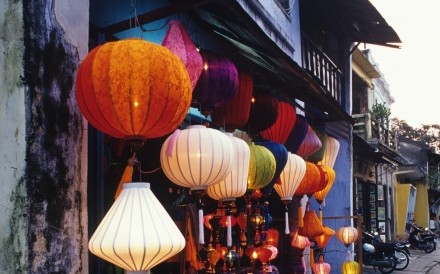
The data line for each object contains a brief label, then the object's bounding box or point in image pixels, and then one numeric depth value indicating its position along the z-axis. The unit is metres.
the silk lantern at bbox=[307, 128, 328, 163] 7.18
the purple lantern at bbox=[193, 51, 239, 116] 4.08
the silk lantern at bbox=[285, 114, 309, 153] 6.26
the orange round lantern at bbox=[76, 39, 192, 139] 2.77
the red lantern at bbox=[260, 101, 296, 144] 5.70
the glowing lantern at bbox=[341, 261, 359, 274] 9.20
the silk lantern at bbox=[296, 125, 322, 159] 6.55
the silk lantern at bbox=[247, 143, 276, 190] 4.90
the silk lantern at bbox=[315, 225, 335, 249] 8.35
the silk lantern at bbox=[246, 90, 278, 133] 5.16
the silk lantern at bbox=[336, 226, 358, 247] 9.30
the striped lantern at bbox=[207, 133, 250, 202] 4.39
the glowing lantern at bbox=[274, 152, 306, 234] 5.83
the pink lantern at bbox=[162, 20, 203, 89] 3.71
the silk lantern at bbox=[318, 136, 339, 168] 7.73
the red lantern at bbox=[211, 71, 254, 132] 4.77
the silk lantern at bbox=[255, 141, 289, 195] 5.25
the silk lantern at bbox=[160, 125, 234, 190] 3.67
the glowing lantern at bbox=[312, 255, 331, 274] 8.11
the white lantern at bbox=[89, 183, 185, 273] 2.68
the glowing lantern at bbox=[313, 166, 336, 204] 7.15
